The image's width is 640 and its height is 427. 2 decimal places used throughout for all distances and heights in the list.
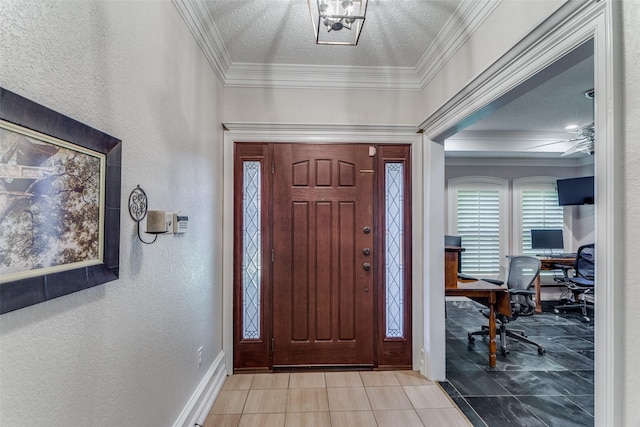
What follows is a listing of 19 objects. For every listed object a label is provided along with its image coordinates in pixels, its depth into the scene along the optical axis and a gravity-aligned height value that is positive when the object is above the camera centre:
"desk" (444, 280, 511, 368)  2.89 -0.77
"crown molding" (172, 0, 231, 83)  1.81 +1.29
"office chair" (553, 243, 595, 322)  4.52 -0.95
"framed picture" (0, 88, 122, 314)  0.73 +0.04
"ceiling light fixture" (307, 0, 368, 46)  1.36 +0.98
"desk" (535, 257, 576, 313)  4.88 -0.73
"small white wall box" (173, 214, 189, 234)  1.66 -0.03
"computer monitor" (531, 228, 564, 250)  5.34 -0.35
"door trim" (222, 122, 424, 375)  2.69 +0.64
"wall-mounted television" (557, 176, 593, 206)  4.88 +0.48
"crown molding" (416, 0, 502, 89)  1.78 +1.28
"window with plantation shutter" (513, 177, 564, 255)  5.48 +0.21
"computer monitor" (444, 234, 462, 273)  4.71 -0.35
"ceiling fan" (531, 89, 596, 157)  3.36 +0.96
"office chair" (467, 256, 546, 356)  3.29 -0.85
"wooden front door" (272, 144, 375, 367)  2.75 -0.36
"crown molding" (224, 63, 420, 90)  2.67 +1.30
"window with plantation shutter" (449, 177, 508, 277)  5.47 -0.13
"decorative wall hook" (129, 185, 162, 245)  1.30 +0.05
